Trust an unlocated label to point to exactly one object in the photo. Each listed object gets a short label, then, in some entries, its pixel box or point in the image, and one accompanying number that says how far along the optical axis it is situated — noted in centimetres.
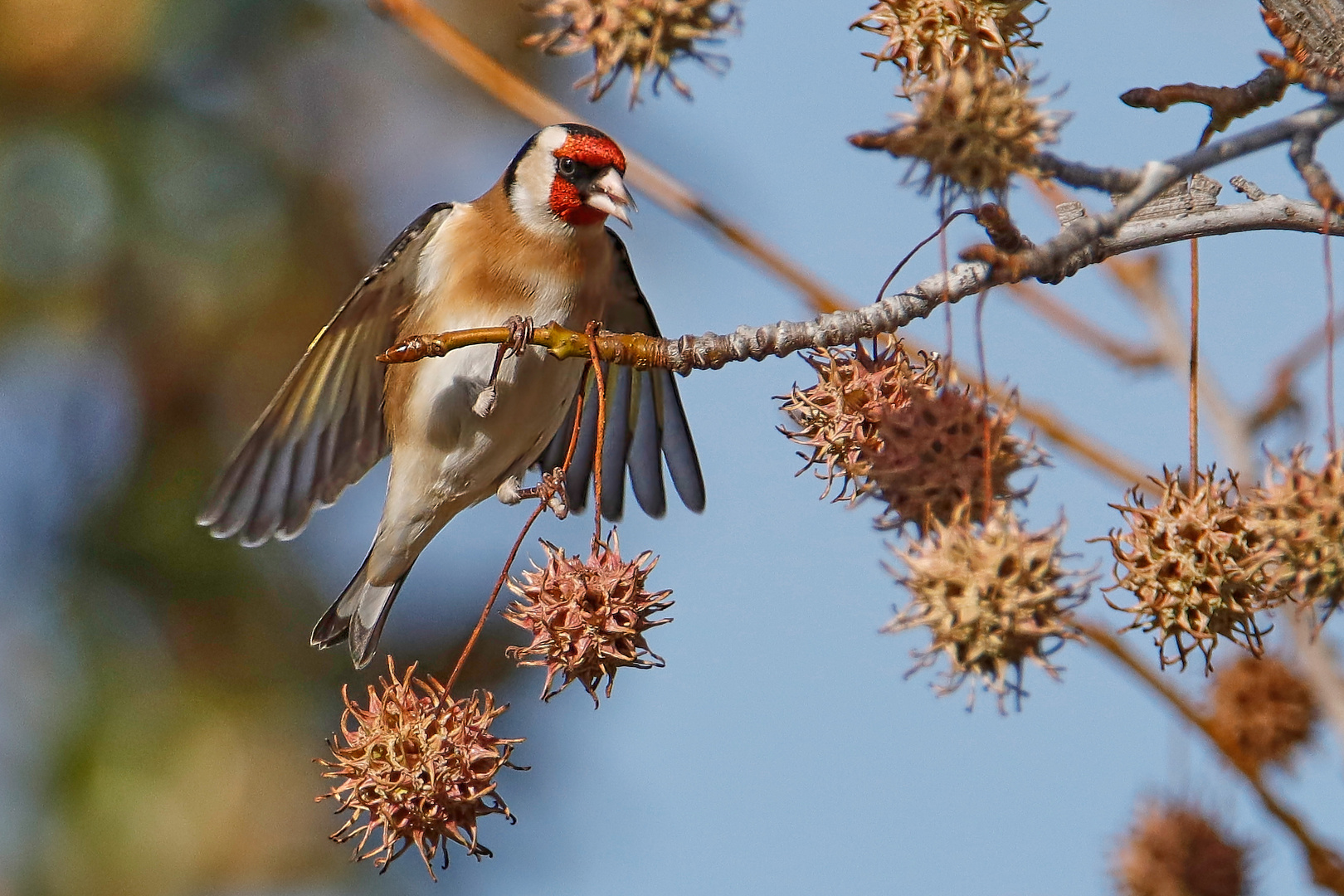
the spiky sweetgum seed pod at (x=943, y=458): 367
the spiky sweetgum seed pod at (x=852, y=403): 409
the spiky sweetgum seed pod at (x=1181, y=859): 648
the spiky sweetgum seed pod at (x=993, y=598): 333
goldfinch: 743
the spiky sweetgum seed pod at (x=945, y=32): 411
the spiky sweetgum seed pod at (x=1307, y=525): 343
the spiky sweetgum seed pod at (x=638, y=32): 486
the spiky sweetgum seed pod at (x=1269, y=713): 662
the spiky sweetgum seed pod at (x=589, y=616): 437
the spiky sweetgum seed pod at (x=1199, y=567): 361
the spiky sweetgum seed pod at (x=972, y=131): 343
